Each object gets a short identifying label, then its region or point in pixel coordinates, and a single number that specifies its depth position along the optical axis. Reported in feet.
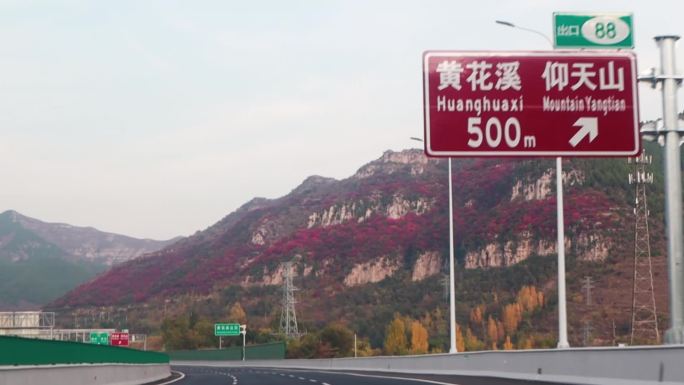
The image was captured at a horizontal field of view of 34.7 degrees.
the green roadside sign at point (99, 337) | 358.80
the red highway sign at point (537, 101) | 79.51
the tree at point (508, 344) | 481.05
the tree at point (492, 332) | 535.60
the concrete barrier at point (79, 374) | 66.90
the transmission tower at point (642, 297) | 452.76
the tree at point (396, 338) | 506.48
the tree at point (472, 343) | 489.67
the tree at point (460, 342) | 491.72
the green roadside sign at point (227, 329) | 444.14
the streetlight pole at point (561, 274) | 101.86
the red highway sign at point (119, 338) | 332.39
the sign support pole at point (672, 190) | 65.05
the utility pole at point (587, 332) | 394.07
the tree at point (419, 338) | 515.09
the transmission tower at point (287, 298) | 448.24
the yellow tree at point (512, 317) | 535.60
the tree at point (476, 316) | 557.33
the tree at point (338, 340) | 481.46
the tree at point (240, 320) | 650.63
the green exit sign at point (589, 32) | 77.15
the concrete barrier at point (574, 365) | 67.41
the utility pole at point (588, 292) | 410.13
